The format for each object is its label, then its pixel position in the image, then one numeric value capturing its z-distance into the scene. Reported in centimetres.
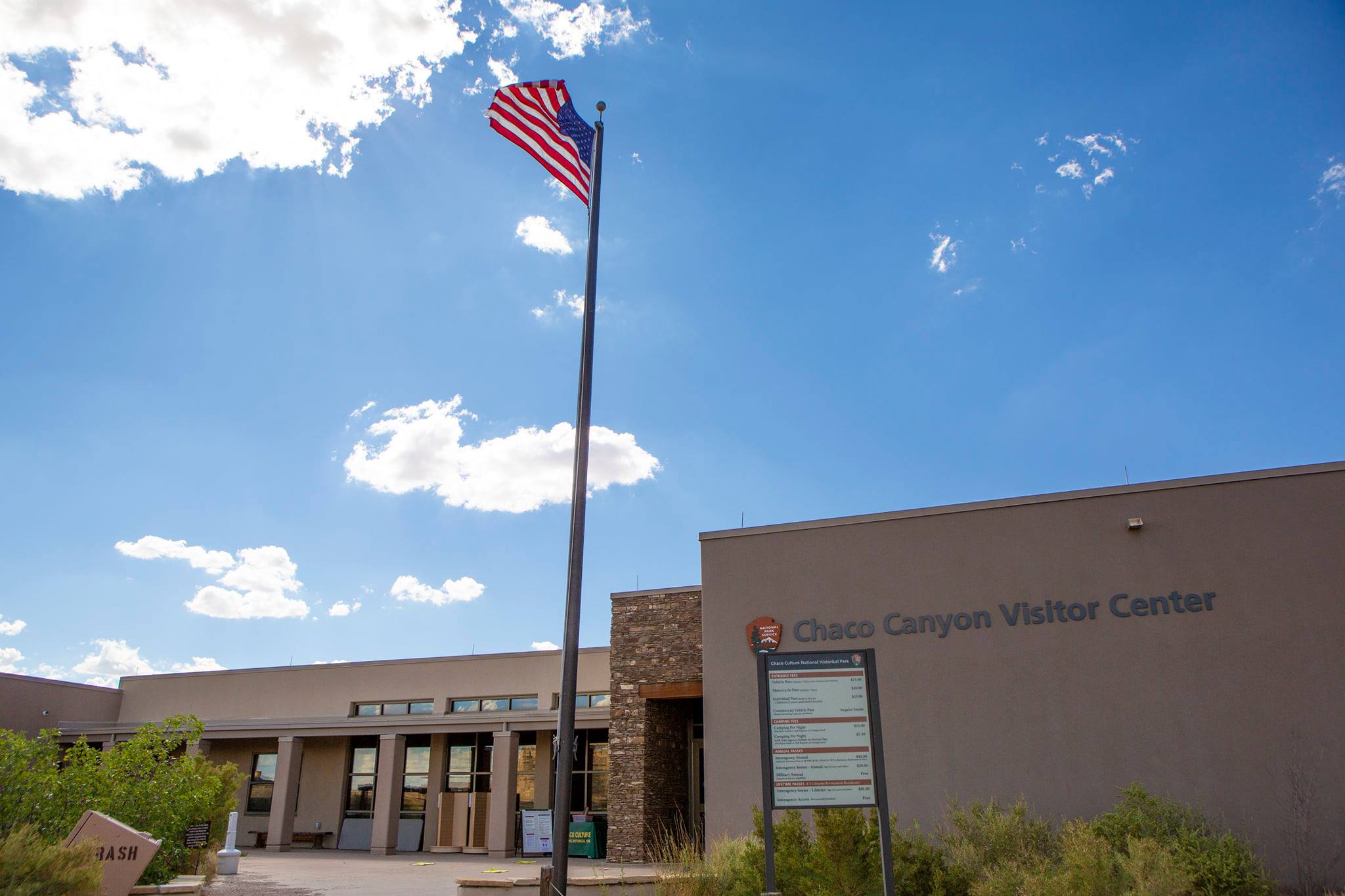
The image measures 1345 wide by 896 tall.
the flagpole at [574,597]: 951
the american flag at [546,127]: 1198
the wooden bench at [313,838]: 2527
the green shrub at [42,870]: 702
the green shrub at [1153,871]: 753
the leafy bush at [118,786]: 975
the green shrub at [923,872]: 920
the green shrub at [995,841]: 997
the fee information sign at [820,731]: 815
